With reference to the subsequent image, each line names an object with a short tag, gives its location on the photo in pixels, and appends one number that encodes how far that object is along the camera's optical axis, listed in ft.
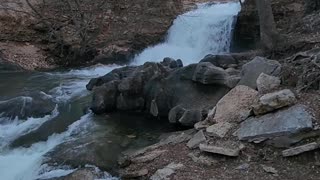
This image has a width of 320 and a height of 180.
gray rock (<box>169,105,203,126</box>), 26.01
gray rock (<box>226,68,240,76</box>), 28.71
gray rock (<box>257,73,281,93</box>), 22.84
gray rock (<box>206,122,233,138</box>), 21.09
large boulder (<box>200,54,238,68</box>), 32.40
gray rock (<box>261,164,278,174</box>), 17.80
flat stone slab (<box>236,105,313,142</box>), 19.22
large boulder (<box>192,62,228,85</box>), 27.61
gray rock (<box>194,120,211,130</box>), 23.05
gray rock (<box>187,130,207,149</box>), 21.19
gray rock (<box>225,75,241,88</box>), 26.68
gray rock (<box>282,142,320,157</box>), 17.90
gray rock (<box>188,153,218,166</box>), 19.38
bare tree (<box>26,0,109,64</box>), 53.57
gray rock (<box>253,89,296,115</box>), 20.48
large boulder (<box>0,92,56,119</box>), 30.19
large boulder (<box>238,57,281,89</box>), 24.43
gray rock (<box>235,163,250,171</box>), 18.43
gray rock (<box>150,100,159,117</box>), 29.81
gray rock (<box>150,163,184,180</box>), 18.97
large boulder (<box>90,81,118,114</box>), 30.83
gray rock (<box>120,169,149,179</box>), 19.74
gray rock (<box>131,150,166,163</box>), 21.10
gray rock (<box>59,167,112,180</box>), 20.47
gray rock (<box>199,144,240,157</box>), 19.30
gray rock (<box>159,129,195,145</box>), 22.85
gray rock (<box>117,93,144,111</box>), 31.09
